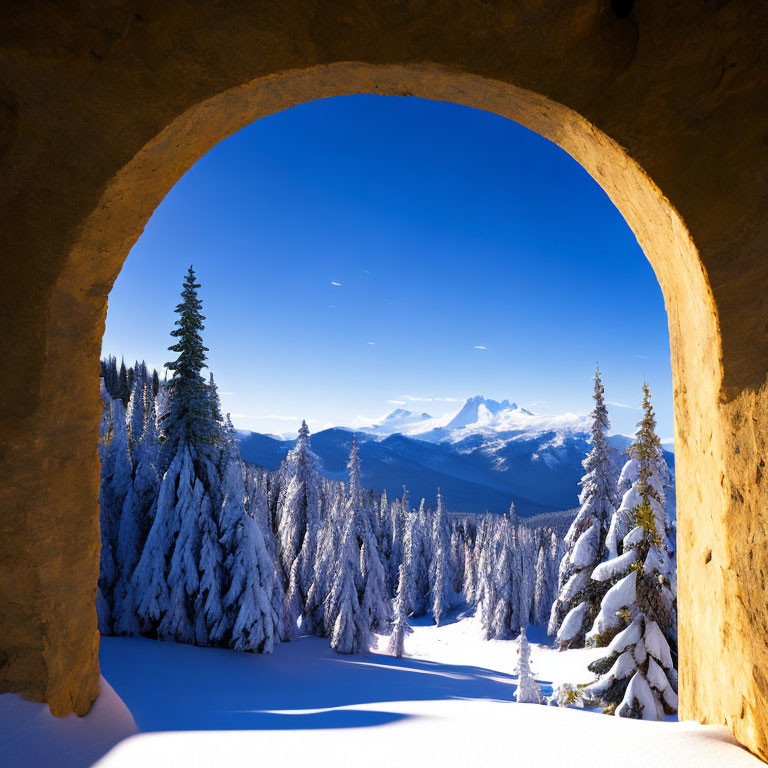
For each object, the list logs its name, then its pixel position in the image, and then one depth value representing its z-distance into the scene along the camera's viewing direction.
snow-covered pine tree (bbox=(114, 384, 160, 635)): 14.09
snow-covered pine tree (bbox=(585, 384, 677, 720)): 9.79
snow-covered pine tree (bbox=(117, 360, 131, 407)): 71.00
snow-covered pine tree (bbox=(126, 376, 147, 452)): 34.06
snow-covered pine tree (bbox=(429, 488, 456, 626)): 45.59
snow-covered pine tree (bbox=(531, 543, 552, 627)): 42.00
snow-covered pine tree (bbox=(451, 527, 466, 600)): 56.44
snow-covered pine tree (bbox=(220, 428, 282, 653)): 14.72
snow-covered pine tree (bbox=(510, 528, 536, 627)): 38.25
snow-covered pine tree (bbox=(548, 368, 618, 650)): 14.95
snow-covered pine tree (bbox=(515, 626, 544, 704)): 16.27
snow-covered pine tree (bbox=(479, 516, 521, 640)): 37.69
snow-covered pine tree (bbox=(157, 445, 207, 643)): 14.20
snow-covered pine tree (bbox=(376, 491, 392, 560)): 44.41
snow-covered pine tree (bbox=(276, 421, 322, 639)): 23.16
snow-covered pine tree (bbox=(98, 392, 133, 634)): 14.09
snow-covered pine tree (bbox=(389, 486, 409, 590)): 49.64
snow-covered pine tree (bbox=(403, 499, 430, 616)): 46.31
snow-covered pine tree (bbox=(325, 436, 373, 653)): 21.14
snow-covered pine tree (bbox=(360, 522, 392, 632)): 23.34
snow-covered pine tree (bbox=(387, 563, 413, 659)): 26.86
